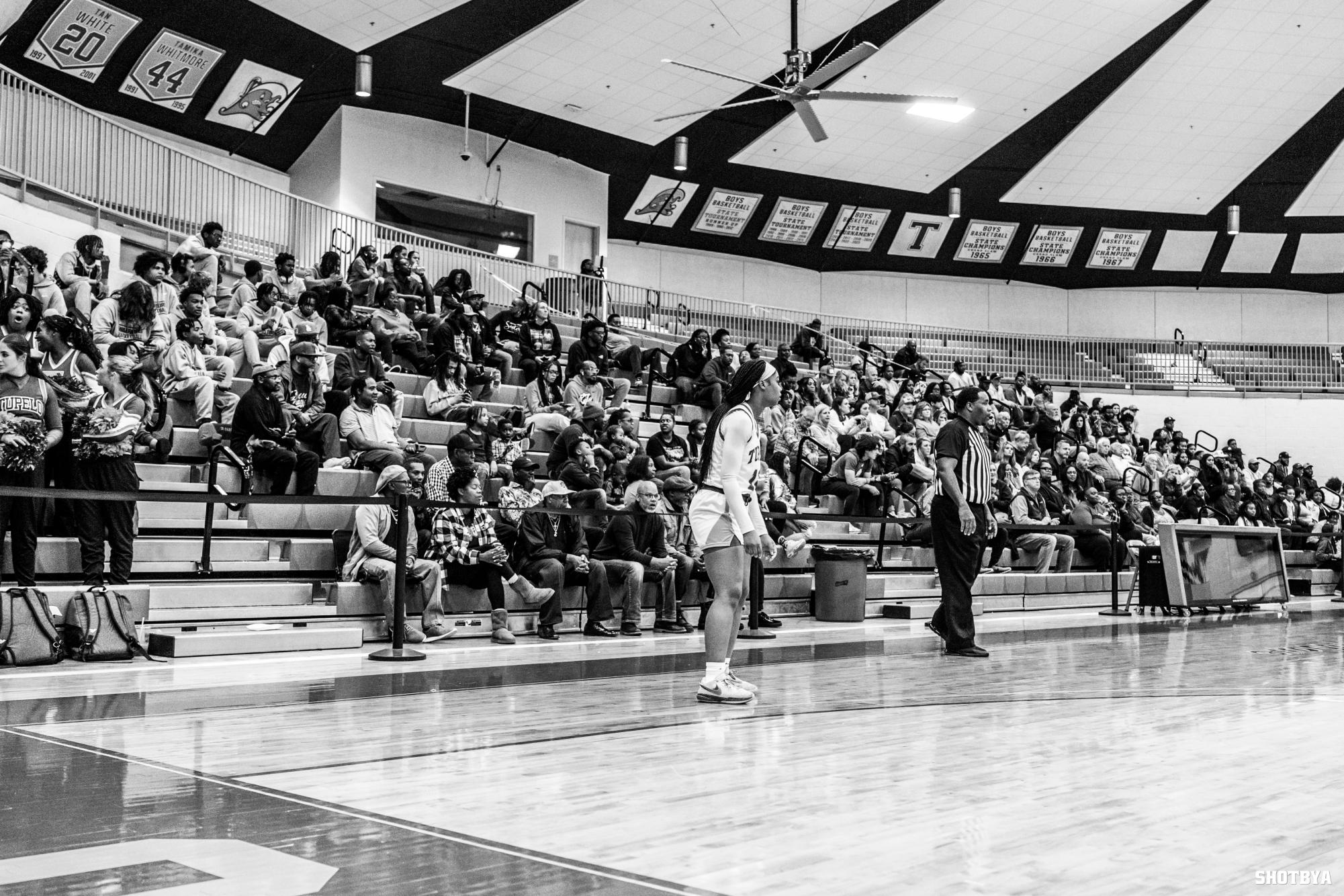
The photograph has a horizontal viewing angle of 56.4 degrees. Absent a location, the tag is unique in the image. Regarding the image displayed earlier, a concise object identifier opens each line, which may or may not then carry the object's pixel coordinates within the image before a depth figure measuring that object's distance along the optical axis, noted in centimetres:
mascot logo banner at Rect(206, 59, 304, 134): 1936
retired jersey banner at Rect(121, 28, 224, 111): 1817
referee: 798
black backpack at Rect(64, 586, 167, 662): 677
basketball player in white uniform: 581
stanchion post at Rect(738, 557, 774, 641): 958
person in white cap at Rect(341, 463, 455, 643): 852
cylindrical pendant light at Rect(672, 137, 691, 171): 2339
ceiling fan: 1404
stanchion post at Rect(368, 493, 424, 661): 745
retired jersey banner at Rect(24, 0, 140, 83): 1692
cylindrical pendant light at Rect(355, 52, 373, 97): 1875
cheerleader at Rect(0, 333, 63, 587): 709
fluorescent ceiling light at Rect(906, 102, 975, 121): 1588
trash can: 1137
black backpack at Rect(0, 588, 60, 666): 645
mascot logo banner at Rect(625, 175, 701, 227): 2622
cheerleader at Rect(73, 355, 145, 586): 745
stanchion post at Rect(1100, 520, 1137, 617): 1279
